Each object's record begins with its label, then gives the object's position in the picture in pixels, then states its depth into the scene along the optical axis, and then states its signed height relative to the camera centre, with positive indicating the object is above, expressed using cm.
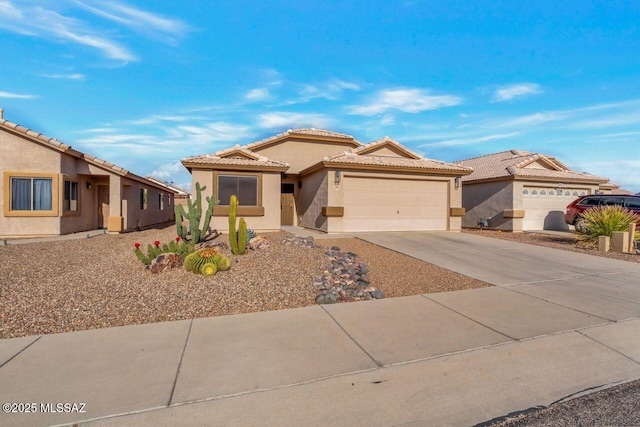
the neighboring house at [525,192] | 1798 +93
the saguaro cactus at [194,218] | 1005 -39
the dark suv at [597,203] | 1458 +25
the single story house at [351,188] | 1457 +86
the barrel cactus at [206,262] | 692 -120
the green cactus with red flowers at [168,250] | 746 -105
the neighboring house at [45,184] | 1312 +85
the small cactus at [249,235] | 1031 -95
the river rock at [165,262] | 715 -125
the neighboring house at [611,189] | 2562 +158
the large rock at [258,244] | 966 -110
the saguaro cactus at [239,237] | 885 -84
